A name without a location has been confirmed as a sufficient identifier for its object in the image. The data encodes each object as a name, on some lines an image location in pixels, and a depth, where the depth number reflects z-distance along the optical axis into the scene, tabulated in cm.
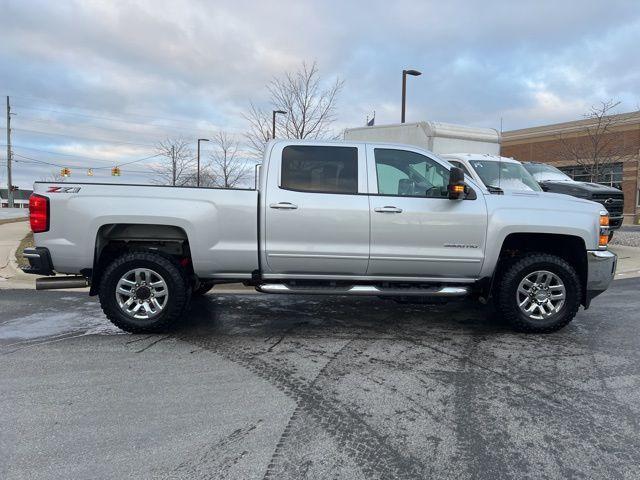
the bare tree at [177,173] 3319
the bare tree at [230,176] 3021
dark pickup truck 1111
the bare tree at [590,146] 2491
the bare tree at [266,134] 2058
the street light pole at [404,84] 1684
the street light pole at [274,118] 1831
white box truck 1013
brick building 2923
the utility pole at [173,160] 3316
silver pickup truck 501
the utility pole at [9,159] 3905
